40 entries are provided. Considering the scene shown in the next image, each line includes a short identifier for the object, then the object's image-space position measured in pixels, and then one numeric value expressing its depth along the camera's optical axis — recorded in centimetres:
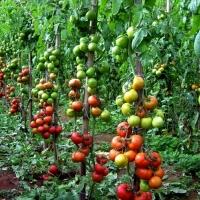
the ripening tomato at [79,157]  250
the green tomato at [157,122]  166
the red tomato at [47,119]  355
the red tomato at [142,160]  164
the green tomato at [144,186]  172
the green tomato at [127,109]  174
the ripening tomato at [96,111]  249
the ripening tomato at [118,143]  174
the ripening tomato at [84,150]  254
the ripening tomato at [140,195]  174
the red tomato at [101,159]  254
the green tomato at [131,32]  173
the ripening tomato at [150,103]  173
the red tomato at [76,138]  252
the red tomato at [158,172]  170
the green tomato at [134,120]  169
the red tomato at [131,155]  170
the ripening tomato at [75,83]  264
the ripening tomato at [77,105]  253
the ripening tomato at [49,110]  352
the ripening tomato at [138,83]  172
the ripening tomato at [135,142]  168
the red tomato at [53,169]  352
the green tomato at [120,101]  187
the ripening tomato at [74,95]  267
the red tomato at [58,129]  365
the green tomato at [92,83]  245
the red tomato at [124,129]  178
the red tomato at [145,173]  166
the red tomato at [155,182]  165
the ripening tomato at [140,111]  173
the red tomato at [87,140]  256
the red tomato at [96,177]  246
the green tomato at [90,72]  247
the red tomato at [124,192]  176
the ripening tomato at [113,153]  174
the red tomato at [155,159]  170
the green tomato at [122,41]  181
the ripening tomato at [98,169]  246
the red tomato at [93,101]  245
